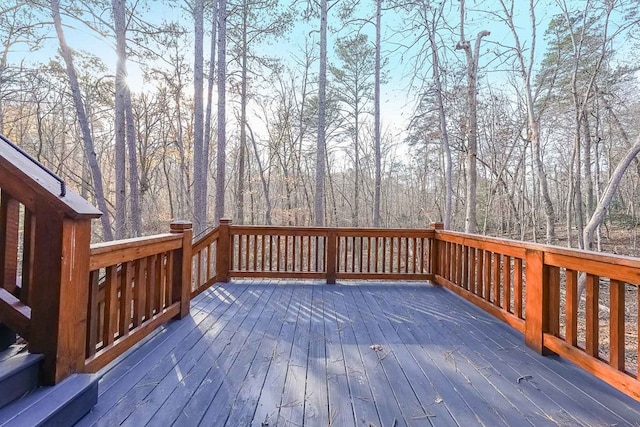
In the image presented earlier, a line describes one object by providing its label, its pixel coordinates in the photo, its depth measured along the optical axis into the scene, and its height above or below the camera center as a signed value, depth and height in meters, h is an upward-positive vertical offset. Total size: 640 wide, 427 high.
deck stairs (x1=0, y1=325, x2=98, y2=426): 1.18 -0.80
